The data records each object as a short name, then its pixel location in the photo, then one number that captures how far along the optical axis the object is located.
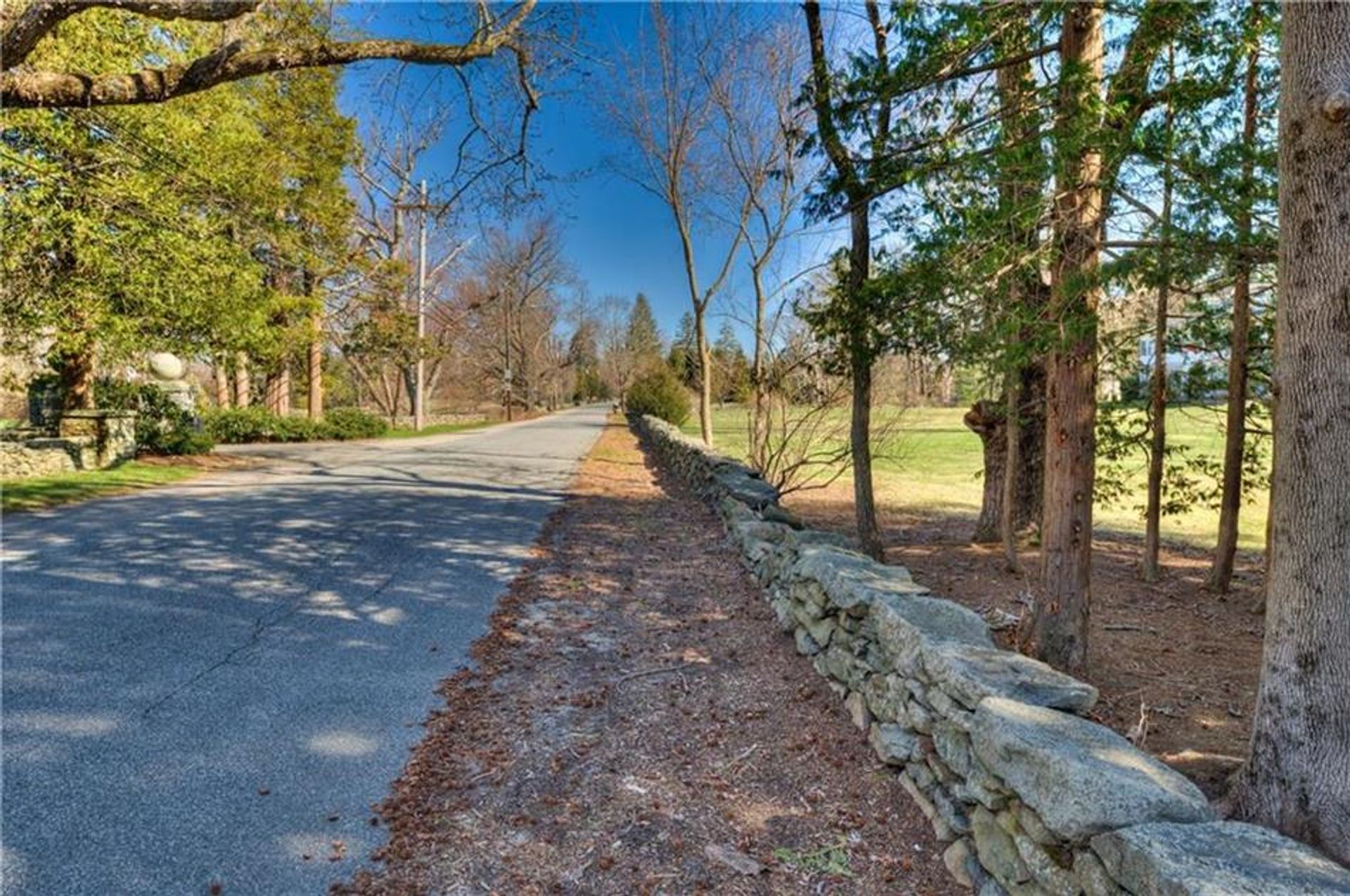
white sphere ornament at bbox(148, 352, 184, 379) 14.70
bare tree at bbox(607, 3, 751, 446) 13.15
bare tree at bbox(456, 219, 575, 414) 36.25
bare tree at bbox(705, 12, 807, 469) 9.67
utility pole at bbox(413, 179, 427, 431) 25.45
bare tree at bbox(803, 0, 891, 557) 5.61
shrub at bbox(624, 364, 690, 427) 27.92
